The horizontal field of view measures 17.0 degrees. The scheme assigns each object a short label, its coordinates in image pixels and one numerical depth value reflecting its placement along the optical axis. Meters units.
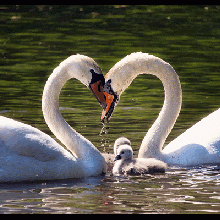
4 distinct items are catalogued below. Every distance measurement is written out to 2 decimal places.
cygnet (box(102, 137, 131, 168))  11.72
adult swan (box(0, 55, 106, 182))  10.23
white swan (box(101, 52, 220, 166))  11.82
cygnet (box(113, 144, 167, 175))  11.27
